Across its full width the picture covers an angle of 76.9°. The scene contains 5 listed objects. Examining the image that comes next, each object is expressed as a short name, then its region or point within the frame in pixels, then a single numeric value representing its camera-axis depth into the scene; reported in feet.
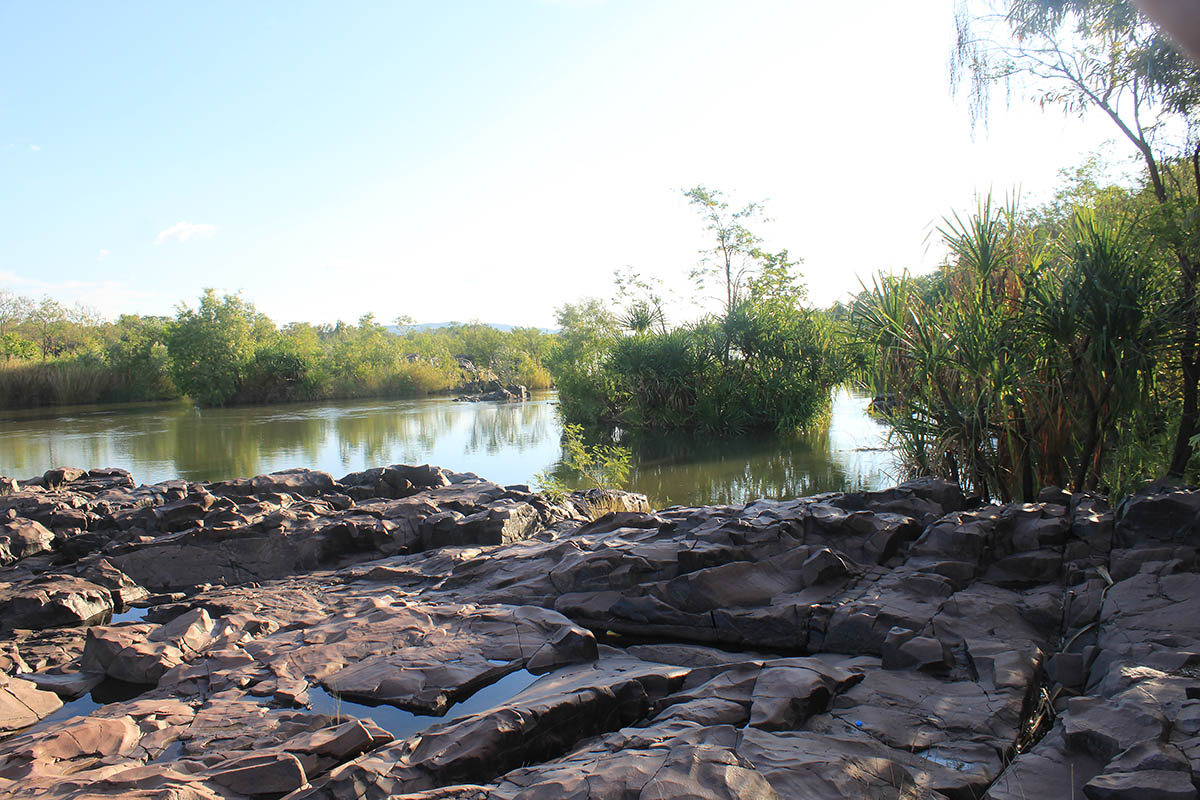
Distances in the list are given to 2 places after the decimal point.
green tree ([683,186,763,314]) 105.50
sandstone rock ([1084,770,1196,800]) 7.62
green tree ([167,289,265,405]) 126.93
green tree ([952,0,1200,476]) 21.38
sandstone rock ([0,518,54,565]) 26.71
